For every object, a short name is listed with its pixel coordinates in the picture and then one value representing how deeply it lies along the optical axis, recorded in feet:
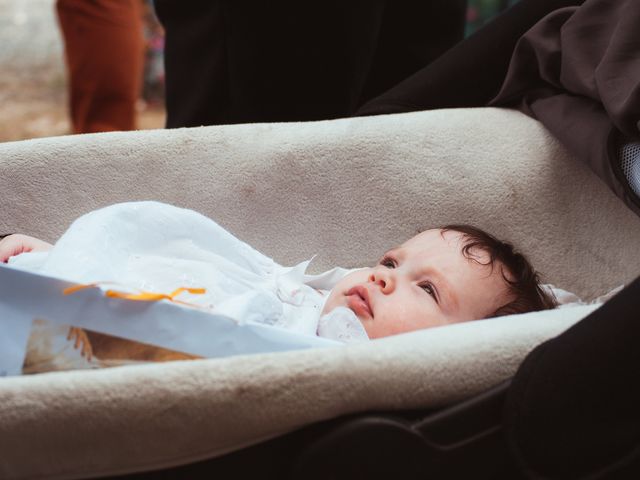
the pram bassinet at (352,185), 3.76
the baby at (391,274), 3.22
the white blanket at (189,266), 2.97
